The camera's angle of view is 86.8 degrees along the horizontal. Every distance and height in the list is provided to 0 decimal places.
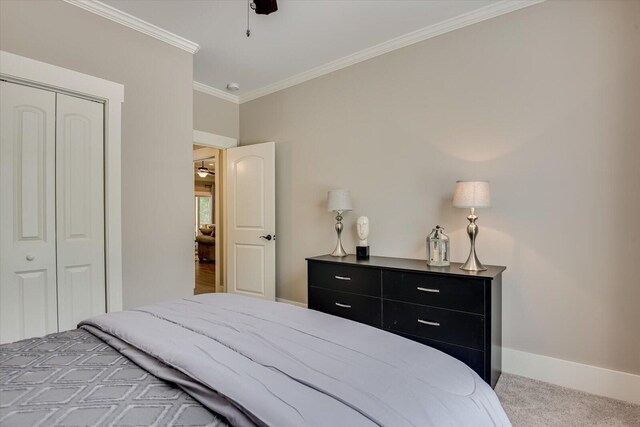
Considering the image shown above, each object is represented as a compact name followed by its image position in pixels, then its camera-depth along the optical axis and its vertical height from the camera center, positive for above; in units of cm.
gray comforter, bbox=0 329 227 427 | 81 -50
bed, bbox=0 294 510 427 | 83 -49
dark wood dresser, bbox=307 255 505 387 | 211 -64
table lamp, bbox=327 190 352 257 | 312 +8
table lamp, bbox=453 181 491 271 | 229 +8
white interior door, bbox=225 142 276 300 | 389 -10
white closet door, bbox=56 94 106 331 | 236 +2
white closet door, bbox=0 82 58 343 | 213 -1
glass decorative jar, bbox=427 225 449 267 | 252 -28
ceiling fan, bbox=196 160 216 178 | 841 +104
